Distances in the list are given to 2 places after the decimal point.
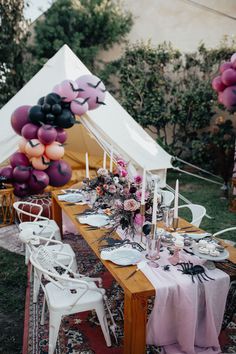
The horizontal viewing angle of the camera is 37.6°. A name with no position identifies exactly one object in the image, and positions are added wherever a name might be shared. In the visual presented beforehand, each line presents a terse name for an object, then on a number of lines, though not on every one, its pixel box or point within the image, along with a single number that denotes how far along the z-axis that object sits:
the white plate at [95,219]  3.55
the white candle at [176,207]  2.85
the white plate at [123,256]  2.76
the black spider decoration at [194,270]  2.57
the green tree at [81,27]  8.91
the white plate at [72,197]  4.32
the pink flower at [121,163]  3.97
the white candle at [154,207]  2.72
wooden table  2.39
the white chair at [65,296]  2.69
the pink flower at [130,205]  3.07
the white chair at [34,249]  3.07
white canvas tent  5.21
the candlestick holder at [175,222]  3.01
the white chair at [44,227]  4.11
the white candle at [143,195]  2.98
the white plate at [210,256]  2.66
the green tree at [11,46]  8.33
